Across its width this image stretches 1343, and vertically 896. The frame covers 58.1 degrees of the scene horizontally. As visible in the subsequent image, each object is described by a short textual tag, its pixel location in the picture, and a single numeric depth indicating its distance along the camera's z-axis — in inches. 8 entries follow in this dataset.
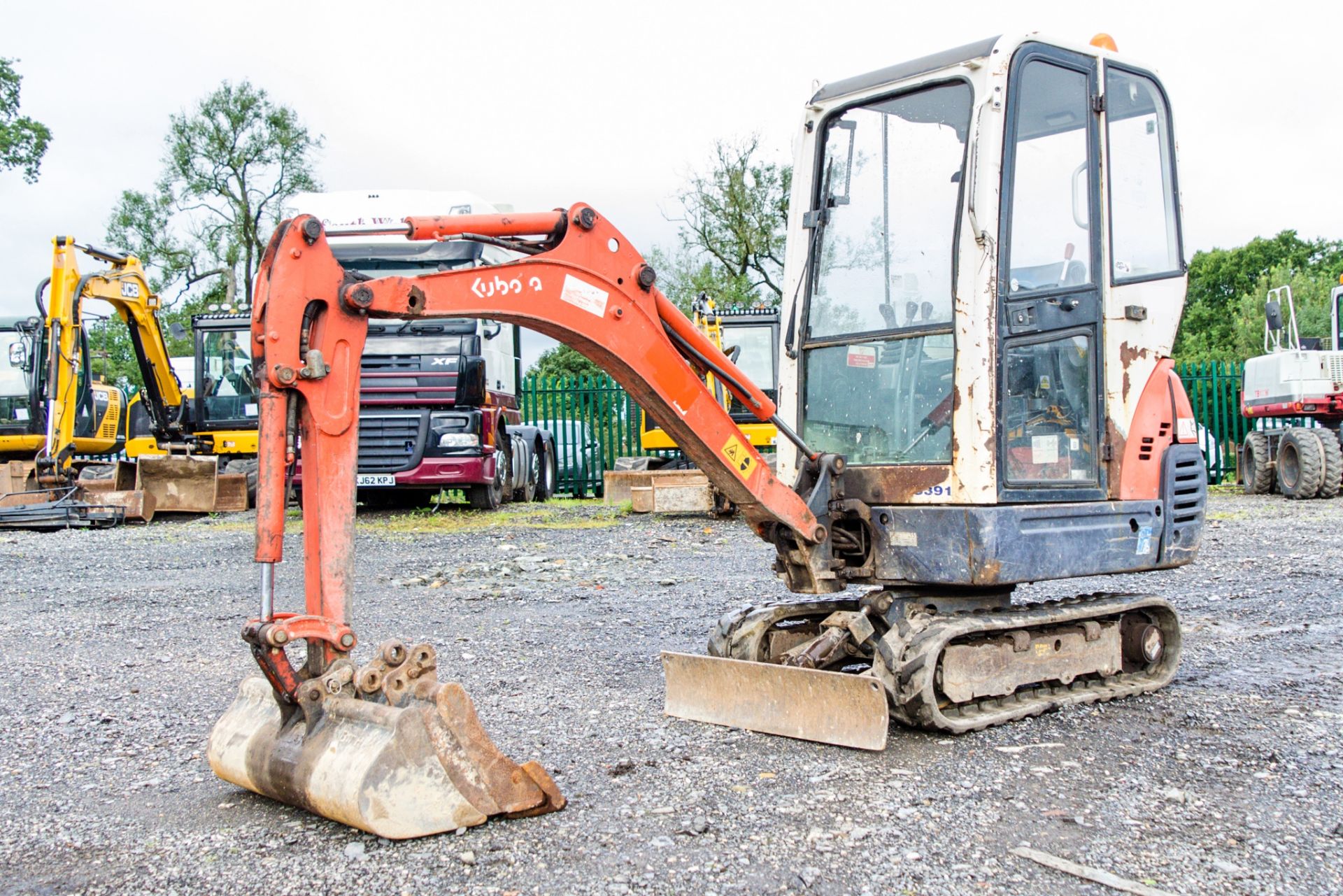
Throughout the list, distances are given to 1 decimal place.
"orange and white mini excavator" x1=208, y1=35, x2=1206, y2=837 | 168.9
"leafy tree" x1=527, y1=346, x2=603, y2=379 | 1903.3
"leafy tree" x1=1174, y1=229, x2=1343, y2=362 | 2070.6
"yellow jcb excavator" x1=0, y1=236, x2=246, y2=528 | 618.5
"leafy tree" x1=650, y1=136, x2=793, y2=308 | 1277.1
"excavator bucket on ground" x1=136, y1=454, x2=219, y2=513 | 636.7
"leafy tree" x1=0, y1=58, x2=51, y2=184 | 1315.2
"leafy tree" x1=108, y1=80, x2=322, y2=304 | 1449.3
